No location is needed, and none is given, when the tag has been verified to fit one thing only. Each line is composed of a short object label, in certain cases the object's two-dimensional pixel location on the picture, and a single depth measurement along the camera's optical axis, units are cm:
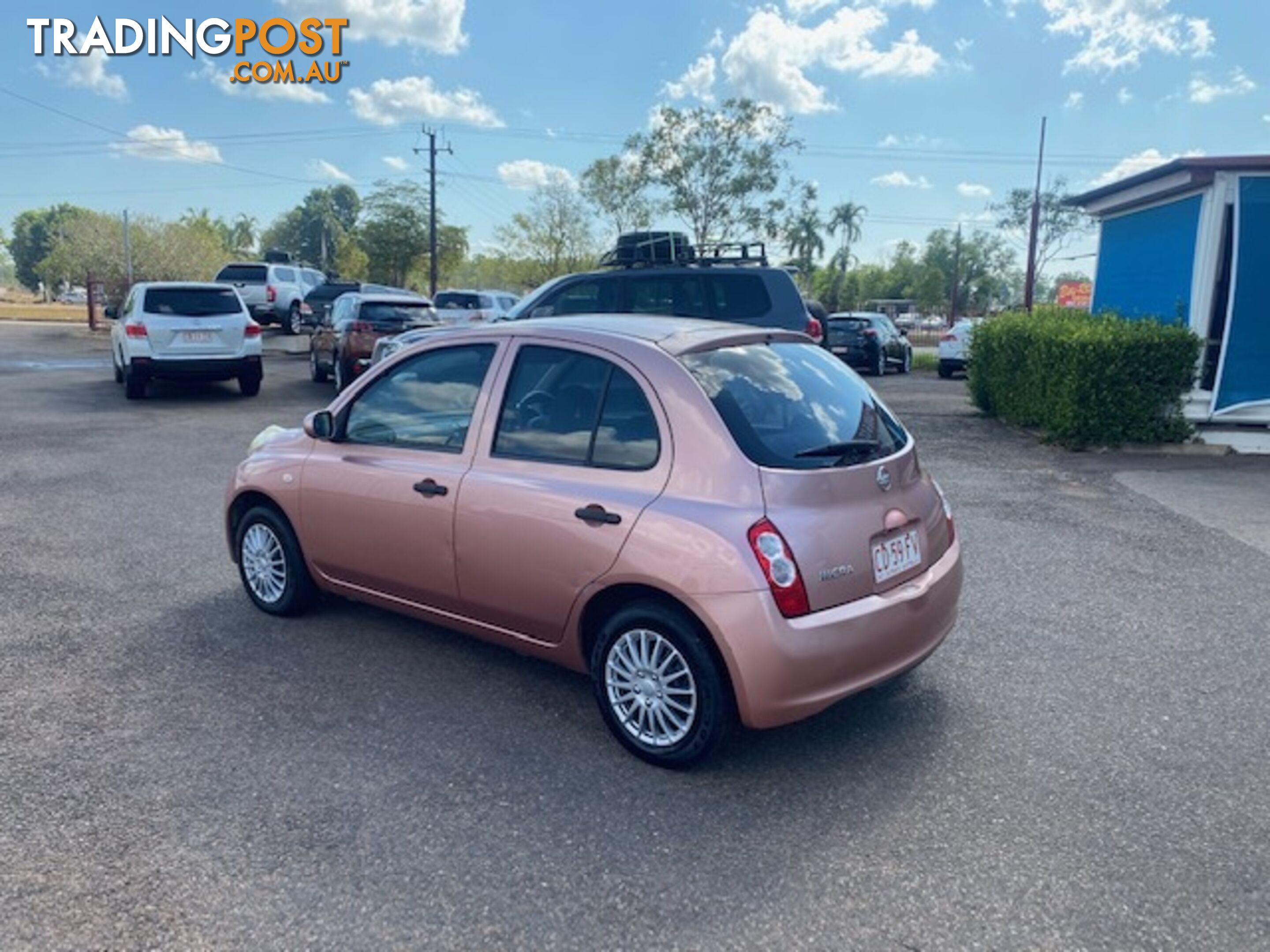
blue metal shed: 1101
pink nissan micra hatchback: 333
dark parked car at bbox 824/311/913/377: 2281
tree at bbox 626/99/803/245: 3409
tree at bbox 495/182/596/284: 4831
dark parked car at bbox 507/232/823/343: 991
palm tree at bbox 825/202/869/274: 7438
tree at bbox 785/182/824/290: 3553
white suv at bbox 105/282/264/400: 1394
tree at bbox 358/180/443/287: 5216
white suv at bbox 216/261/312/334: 2709
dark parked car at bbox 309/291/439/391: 1506
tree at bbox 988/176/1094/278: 4769
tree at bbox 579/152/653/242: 3650
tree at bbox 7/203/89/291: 11294
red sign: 4691
